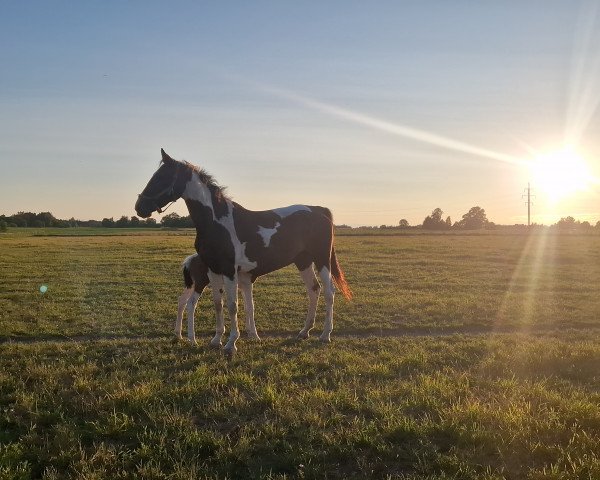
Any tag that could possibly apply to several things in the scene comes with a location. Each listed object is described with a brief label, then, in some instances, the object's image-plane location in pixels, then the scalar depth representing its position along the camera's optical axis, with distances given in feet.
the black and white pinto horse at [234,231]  29.32
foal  33.91
